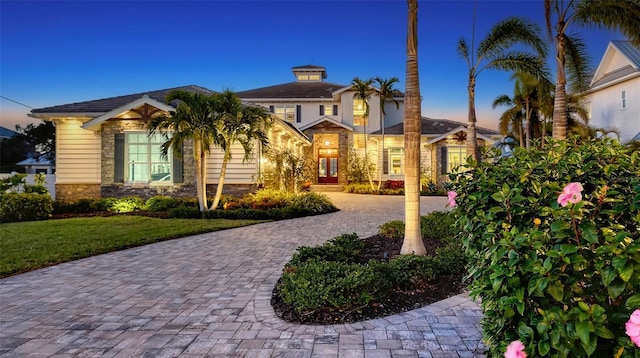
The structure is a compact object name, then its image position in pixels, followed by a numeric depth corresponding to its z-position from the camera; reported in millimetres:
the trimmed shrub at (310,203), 12844
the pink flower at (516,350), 1624
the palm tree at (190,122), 11398
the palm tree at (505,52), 11023
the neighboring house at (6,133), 38094
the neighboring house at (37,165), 31384
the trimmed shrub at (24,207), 11570
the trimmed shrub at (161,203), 13195
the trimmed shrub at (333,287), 3885
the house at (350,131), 22312
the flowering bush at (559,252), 1576
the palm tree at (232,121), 11773
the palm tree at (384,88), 21625
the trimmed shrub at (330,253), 5355
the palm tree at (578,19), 9008
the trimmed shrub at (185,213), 11938
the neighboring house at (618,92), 20062
